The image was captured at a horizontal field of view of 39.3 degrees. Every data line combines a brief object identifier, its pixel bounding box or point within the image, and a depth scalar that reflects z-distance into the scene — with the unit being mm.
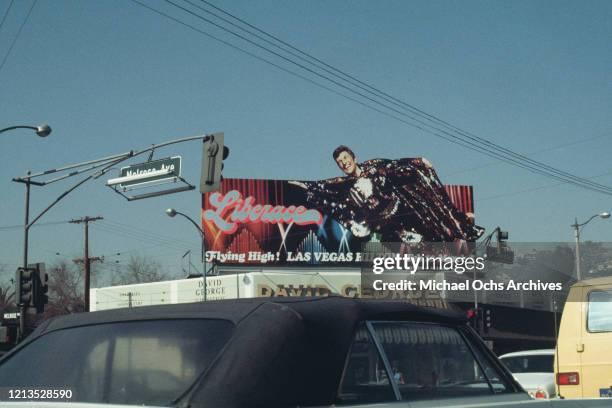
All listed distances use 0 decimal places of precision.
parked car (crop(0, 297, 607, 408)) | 2830
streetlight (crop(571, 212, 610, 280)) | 48938
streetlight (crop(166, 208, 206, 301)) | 42781
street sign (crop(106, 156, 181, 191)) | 20025
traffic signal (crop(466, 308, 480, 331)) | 30888
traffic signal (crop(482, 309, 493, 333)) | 32897
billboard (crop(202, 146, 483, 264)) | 64312
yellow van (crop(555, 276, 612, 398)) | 9422
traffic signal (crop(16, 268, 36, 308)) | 23453
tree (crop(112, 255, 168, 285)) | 102688
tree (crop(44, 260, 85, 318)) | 88975
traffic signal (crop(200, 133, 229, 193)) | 18359
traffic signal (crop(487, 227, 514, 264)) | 59469
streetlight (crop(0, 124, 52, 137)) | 23844
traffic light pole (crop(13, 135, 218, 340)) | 20562
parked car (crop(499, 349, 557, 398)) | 14200
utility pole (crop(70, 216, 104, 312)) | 54700
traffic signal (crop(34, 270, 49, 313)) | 23531
